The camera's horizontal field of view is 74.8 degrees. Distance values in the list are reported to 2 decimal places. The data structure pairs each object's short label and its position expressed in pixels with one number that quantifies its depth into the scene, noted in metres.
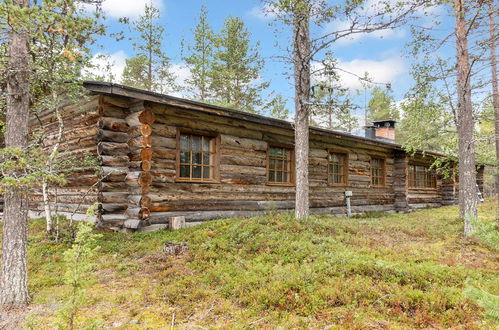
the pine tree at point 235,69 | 23.09
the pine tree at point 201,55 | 22.56
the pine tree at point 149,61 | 22.41
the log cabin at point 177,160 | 8.02
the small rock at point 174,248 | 6.29
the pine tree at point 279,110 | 25.82
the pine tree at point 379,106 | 34.91
